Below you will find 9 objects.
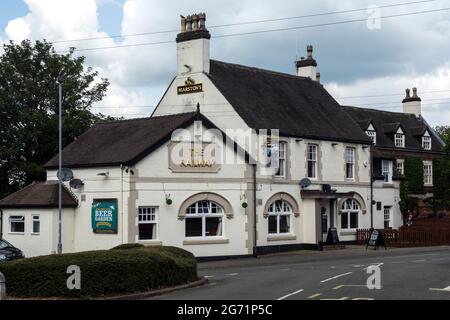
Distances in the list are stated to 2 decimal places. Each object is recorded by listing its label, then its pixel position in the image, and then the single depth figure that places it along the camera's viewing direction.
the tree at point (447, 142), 57.50
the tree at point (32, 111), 48.34
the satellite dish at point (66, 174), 33.52
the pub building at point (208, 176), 33.12
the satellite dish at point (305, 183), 39.38
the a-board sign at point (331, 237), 41.06
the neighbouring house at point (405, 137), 54.69
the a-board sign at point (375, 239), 40.00
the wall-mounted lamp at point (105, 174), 33.03
